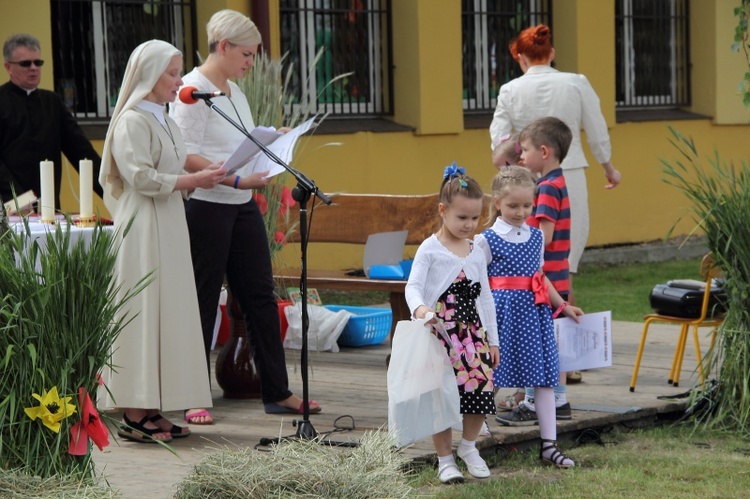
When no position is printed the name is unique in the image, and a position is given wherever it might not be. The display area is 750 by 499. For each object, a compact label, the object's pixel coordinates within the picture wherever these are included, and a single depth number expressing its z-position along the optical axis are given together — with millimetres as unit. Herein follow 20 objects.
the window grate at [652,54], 26279
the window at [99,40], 18454
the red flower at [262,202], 13292
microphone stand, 9775
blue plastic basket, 14923
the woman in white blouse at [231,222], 10903
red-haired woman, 13305
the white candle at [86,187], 10713
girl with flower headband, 9380
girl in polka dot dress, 10011
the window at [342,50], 21117
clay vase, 12190
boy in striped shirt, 11234
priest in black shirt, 13381
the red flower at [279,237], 14019
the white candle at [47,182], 10839
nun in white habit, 10195
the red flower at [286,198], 13330
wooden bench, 14656
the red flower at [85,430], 7576
